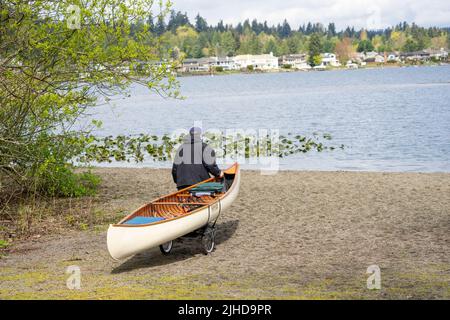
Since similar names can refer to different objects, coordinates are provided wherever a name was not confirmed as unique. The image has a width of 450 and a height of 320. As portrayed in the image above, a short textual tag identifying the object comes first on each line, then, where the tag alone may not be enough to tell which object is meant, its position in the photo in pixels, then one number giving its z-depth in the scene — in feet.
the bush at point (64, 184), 61.29
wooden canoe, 37.47
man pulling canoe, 44.52
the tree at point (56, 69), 48.55
